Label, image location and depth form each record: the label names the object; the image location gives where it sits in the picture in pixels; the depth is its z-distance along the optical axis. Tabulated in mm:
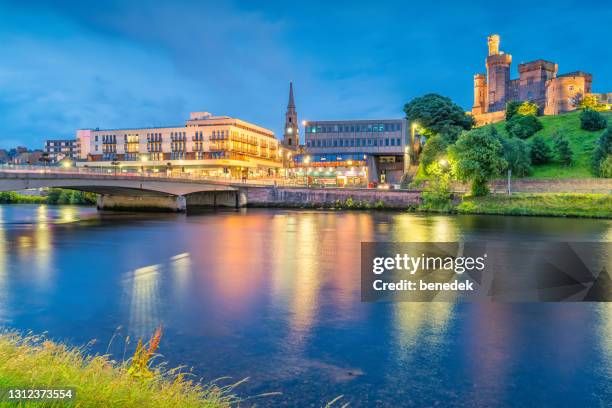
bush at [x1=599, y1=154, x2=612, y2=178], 72025
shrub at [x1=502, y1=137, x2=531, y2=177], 76312
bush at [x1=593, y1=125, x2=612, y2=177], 77731
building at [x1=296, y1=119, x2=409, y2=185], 110188
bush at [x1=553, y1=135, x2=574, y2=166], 84062
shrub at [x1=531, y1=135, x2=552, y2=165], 85562
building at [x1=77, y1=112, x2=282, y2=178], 125500
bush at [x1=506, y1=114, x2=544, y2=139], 102812
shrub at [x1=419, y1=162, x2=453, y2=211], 71000
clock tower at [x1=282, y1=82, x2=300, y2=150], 185375
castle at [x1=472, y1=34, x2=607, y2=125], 133625
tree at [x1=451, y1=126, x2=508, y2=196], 65438
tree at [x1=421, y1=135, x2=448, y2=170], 95812
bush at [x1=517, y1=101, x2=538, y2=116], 122450
